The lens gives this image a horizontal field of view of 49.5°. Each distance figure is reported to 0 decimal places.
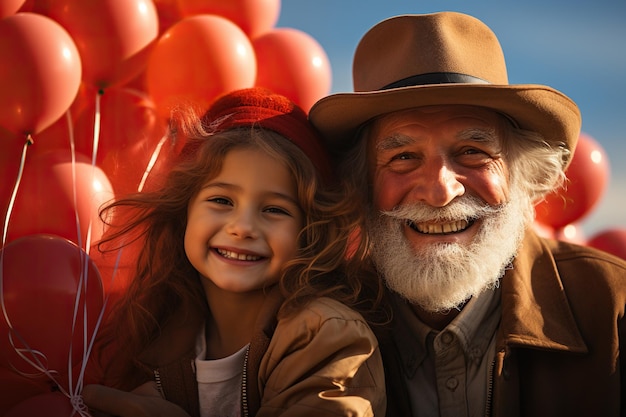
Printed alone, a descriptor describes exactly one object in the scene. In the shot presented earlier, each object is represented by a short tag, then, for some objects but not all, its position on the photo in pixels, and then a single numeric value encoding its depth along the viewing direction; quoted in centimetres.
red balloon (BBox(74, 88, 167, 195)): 361
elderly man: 262
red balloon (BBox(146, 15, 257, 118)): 371
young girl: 243
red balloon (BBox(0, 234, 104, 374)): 278
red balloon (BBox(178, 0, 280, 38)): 417
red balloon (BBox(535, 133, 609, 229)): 482
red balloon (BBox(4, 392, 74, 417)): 261
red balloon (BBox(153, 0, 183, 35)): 433
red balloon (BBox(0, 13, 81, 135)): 315
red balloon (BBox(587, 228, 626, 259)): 473
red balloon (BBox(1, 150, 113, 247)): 326
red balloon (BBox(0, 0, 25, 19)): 335
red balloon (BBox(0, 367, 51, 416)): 291
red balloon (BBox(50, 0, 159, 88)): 346
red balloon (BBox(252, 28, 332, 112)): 411
